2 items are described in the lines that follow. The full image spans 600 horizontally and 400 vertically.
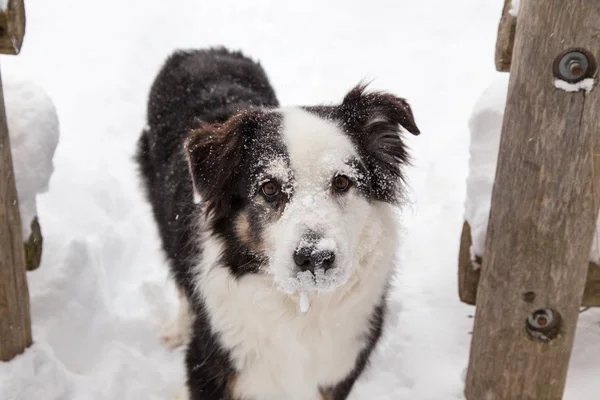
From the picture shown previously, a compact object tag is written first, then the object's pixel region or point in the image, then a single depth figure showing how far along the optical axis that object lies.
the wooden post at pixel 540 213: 2.28
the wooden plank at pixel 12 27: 2.47
